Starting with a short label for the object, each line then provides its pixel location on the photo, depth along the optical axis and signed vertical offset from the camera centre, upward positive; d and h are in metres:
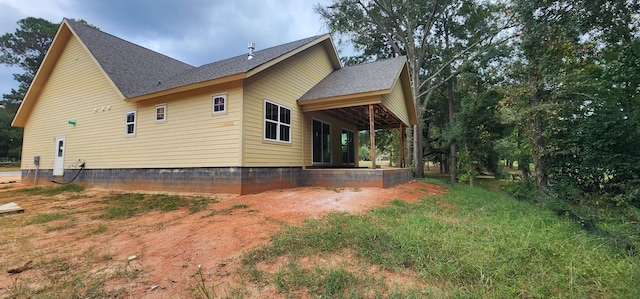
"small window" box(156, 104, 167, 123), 8.55 +1.77
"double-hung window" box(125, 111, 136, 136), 9.24 +1.54
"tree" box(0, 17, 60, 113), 24.36 +11.70
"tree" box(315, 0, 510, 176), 17.16 +9.69
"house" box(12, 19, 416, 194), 7.55 +1.87
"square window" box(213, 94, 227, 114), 7.53 +1.80
